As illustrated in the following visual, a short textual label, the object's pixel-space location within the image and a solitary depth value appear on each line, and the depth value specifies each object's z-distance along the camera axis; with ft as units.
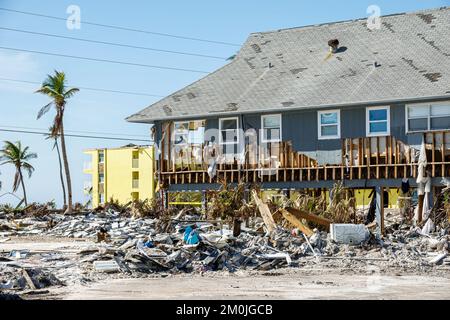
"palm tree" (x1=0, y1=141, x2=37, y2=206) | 258.16
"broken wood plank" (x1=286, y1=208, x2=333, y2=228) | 82.07
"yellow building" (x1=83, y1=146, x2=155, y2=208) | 275.59
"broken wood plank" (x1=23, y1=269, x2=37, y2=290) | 53.52
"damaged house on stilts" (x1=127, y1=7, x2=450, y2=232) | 102.37
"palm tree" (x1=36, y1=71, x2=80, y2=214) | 193.16
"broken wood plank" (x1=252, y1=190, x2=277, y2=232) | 82.58
